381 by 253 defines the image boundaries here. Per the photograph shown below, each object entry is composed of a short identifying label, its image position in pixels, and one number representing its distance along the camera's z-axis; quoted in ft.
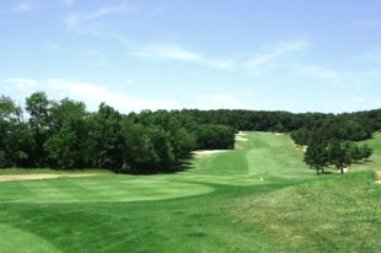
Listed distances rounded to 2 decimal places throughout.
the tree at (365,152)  335.45
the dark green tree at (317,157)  285.84
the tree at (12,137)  270.46
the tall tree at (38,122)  280.51
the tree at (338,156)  282.97
